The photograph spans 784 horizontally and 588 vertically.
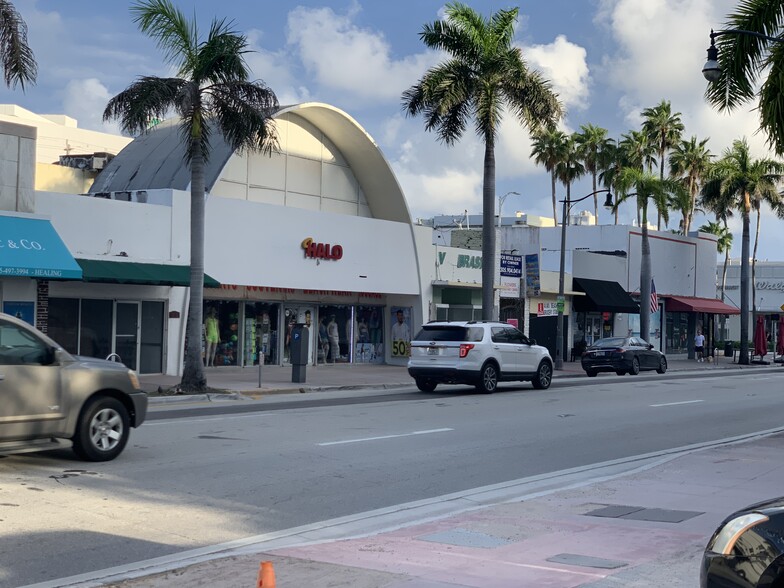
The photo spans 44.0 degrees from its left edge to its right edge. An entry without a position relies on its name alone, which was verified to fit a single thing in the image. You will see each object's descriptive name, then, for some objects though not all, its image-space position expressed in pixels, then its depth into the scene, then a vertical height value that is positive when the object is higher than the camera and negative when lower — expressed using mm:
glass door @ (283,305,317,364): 33094 +824
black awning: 47625 +2507
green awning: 24047 +1759
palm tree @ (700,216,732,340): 85000 +9945
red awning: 56500 +2676
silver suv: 10547 -670
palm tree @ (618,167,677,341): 46906 +7857
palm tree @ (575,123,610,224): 63375 +13382
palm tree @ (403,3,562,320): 33219 +9122
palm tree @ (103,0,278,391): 21672 +5449
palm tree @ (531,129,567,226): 56188 +11717
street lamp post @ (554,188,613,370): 39031 +1647
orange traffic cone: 5008 -1208
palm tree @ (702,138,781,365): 53344 +9235
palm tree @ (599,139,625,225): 50562 +10737
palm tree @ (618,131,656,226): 52062 +10799
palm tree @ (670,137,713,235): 60906 +11945
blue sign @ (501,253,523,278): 42188 +3571
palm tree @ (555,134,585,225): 55812 +10341
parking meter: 25828 -204
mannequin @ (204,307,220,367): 30141 +248
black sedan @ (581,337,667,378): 36062 -315
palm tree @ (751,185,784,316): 54375 +8649
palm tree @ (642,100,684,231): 55906 +12835
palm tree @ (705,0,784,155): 17281 +5356
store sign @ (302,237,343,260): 31844 +3136
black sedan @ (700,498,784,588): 4418 -947
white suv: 23781 -215
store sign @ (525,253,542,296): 43062 +3198
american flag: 50000 +2346
